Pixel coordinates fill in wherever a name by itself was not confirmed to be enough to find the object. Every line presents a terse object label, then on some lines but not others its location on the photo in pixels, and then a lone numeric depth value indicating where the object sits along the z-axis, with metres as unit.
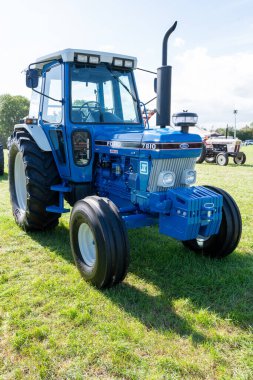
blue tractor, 3.52
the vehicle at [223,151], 16.37
